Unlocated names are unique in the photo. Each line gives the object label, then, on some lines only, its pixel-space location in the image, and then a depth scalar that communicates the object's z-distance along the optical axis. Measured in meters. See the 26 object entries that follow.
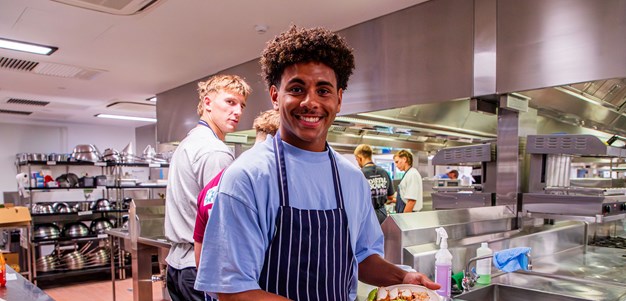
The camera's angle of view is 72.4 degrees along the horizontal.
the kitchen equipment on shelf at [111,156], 6.36
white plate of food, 1.10
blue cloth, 2.03
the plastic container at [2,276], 2.07
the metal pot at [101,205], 6.26
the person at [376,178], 4.39
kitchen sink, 1.77
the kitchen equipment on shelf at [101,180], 6.38
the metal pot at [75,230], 5.87
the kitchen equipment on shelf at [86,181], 6.41
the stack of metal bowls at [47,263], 5.64
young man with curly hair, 0.92
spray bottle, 1.71
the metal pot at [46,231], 5.58
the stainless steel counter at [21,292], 1.89
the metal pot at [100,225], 6.11
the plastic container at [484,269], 1.96
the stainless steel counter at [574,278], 1.85
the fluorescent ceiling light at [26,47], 4.04
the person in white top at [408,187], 4.93
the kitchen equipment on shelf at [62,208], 5.96
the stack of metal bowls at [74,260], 5.80
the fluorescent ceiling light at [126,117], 8.98
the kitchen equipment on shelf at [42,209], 5.79
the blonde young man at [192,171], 1.94
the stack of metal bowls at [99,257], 5.98
